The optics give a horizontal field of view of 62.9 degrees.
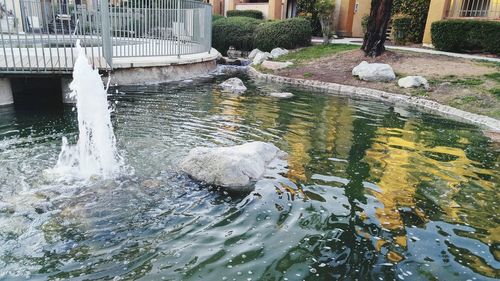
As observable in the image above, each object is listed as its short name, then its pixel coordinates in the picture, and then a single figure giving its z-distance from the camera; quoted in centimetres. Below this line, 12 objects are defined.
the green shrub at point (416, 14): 2008
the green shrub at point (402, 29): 2053
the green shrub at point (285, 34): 1945
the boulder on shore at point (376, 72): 1366
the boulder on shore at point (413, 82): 1273
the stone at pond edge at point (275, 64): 1647
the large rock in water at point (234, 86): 1250
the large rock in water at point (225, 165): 539
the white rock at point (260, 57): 1792
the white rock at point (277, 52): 1848
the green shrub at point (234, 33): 2120
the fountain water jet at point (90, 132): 594
